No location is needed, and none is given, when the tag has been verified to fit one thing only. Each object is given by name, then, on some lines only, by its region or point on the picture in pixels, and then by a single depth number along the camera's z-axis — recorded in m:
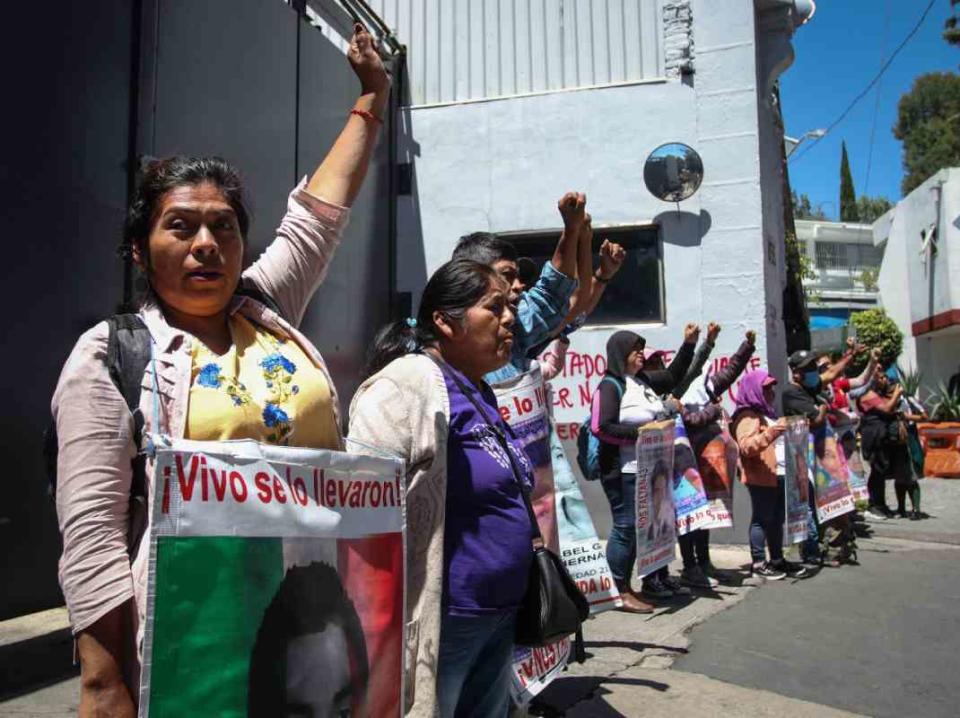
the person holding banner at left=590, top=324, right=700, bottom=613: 5.42
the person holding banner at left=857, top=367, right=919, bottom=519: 10.16
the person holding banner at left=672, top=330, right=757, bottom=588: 6.52
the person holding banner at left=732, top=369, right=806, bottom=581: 6.59
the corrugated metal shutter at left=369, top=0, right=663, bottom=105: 8.87
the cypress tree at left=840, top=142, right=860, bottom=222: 54.12
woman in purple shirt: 2.05
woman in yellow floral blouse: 1.45
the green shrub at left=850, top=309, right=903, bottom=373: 18.56
